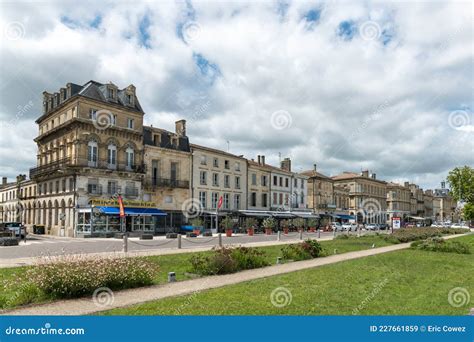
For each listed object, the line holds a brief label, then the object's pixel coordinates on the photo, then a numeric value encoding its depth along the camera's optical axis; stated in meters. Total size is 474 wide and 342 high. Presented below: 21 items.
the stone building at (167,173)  35.72
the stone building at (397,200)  90.12
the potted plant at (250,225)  36.00
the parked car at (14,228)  27.17
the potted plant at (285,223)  44.43
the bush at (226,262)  10.96
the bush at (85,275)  7.68
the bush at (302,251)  14.80
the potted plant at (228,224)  32.78
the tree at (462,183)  57.72
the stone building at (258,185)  45.72
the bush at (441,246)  19.48
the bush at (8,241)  21.03
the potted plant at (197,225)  34.38
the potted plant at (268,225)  38.28
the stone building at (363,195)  75.12
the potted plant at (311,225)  45.82
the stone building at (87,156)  30.66
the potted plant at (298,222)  44.12
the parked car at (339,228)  49.22
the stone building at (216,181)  39.38
